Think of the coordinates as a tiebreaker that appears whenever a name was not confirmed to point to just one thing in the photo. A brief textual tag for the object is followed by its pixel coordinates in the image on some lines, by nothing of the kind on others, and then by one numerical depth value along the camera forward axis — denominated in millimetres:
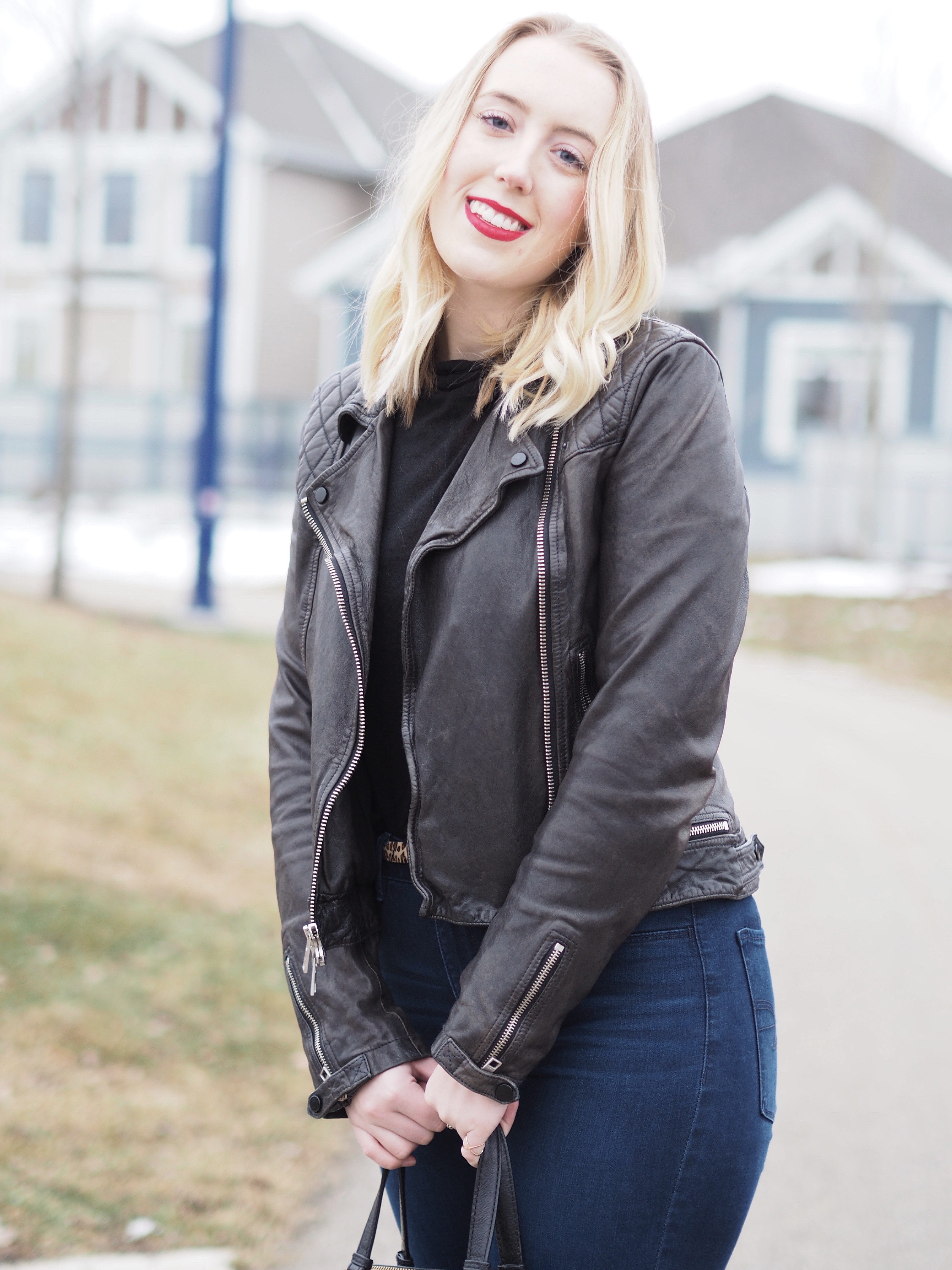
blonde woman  1670
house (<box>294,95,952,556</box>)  21750
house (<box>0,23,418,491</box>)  28156
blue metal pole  12242
